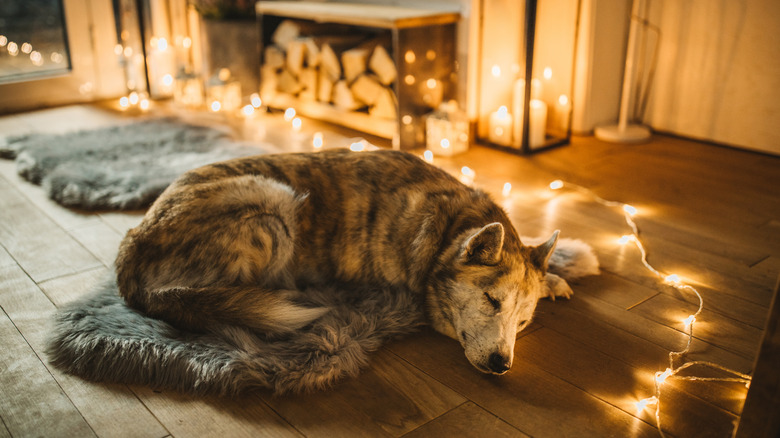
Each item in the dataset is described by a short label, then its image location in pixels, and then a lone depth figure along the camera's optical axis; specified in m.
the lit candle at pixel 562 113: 3.89
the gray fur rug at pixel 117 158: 3.03
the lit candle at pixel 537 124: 3.74
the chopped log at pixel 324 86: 4.24
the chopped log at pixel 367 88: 3.88
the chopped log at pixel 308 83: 4.35
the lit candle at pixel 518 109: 3.76
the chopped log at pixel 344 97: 4.08
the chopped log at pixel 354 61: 3.91
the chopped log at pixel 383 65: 3.78
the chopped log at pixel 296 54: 4.32
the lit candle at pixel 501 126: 3.80
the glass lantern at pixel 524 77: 3.71
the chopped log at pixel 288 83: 4.52
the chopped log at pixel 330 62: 4.09
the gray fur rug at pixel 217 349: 1.73
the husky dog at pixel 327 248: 1.84
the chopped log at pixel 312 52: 4.22
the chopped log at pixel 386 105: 3.83
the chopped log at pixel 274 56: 4.54
